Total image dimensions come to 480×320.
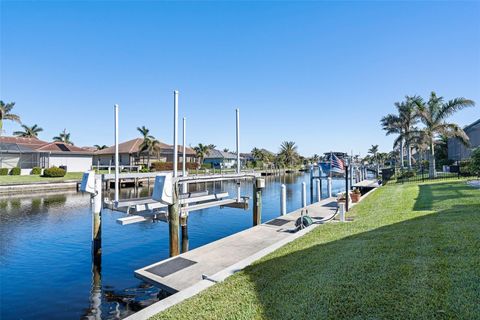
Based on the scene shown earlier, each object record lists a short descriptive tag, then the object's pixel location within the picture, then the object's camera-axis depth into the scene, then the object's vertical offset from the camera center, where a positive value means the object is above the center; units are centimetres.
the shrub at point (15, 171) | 3541 -2
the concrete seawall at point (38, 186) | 2780 -158
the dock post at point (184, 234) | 1123 -252
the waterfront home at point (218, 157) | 7725 +291
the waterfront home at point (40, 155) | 3881 +223
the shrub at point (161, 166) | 4681 +48
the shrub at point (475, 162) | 1493 +10
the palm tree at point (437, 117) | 2547 +433
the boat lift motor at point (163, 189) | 846 -58
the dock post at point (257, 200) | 1313 -147
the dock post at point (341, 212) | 1045 -165
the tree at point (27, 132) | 6875 +919
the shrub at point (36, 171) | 3662 +0
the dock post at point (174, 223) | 894 -167
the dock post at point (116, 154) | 1017 +56
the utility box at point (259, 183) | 1326 -71
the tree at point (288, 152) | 8938 +455
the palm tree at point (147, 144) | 4897 +429
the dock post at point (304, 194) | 1710 -163
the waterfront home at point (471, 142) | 3045 +248
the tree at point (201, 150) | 6649 +419
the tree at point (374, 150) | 11036 +586
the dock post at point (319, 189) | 2098 -163
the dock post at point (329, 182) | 2132 -121
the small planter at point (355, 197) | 1612 -172
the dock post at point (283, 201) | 1436 -170
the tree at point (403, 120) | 3397 +540
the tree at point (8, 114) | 3288 +681
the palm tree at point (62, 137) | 8675 +990
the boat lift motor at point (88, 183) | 1001 -44
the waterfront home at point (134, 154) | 5169 +280
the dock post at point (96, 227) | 990 -194
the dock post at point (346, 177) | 1303 -49
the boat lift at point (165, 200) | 866 -117
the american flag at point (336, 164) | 1502 +11
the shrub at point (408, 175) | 2929 -101
